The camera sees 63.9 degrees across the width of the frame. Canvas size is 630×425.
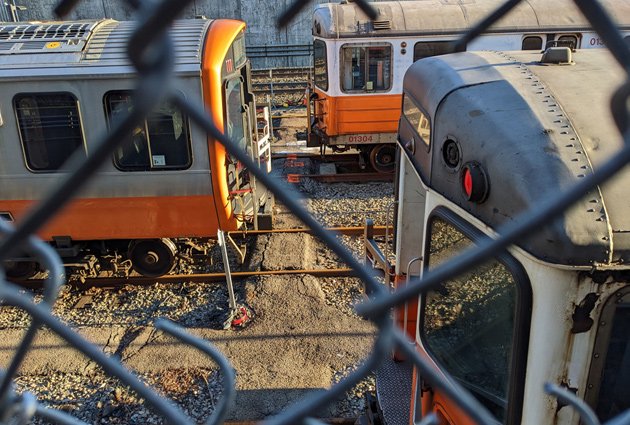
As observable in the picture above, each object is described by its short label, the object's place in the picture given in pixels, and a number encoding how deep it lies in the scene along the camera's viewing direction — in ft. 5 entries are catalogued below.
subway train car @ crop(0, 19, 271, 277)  20.76
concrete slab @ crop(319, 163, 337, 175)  37.47
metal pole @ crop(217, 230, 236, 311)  20.35
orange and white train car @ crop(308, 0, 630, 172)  32.37
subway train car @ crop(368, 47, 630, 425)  5.92
